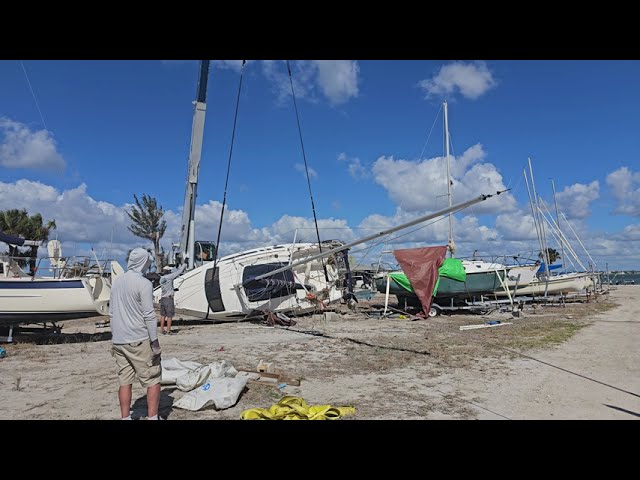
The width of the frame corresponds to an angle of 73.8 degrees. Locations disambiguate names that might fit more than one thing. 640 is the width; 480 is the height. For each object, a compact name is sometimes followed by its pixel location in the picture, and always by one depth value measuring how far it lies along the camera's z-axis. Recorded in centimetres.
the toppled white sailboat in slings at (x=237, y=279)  1466
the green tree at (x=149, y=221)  3678
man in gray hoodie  459
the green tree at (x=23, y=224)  3000
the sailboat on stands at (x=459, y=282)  1767
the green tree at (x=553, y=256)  5043
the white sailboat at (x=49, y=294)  1024
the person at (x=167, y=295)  1223
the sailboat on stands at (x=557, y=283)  2383
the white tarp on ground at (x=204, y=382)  536
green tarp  1756
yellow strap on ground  459
